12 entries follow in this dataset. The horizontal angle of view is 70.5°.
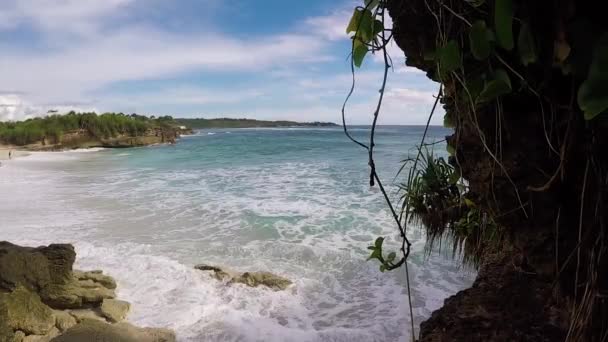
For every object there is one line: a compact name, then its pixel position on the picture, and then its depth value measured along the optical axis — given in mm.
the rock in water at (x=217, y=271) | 6374
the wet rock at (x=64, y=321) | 4864
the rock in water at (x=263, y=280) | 6090
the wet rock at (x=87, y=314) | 5110
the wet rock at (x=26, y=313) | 4555
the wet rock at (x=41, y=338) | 4473
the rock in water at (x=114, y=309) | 5188
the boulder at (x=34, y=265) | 5168
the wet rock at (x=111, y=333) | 4488
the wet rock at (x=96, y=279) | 5984
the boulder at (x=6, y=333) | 4316
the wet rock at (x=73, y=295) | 5379
